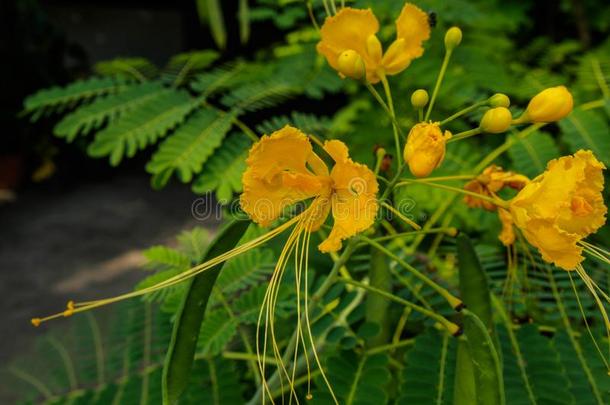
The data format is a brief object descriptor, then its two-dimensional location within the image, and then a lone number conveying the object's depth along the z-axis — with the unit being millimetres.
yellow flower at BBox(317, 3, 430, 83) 411
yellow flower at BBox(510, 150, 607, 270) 371
